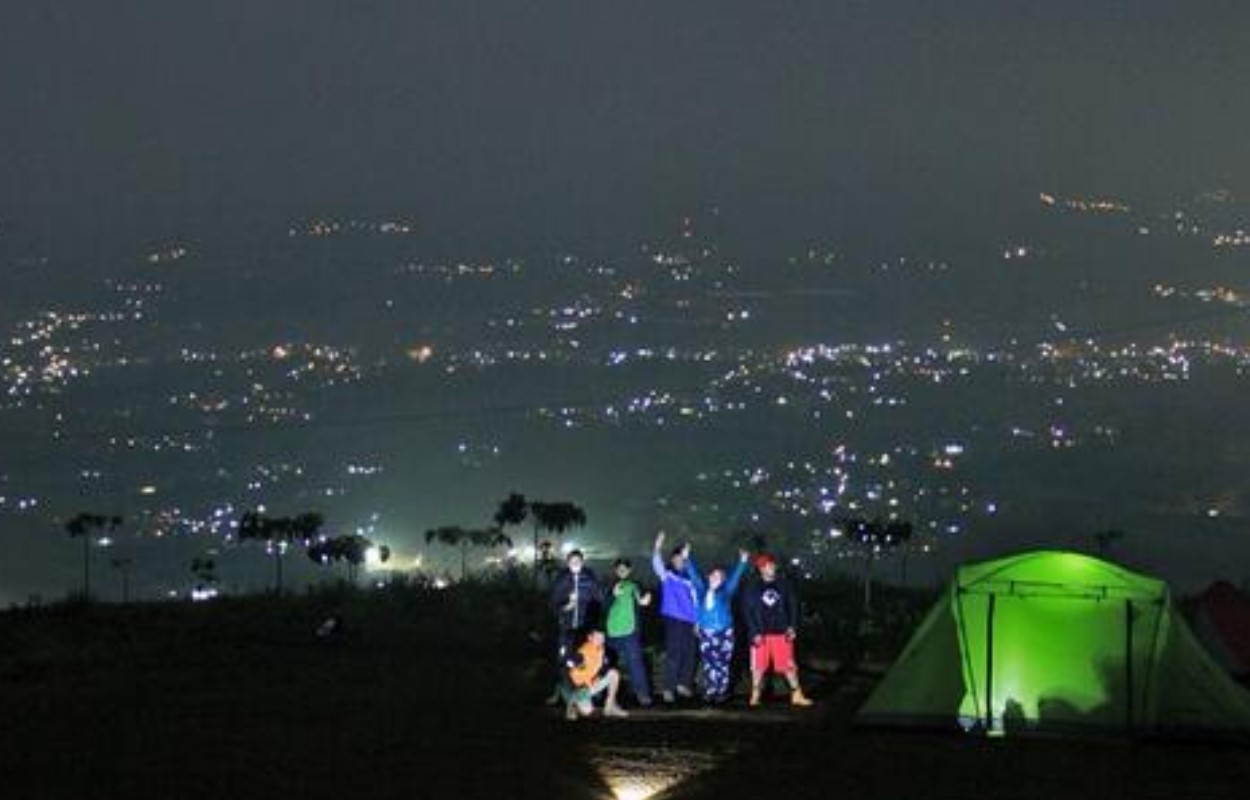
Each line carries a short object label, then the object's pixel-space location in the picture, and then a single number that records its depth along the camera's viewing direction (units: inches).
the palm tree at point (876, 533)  1285.7
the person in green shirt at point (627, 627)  732.7
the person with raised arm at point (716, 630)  746.8
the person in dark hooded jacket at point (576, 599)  729.6
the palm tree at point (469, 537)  1429.6
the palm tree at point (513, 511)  1328.7
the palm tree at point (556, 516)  1325.0
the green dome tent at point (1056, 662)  639.1
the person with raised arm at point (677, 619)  754.2
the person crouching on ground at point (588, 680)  697.6
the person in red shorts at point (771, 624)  729.0
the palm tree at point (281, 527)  1359.5
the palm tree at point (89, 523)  1430.9
